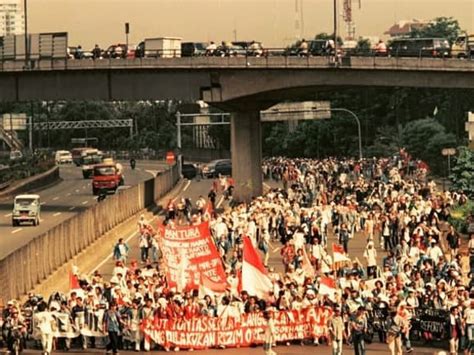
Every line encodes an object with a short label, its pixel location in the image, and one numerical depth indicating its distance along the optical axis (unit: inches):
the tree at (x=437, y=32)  7315.5
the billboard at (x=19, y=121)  7337.6
